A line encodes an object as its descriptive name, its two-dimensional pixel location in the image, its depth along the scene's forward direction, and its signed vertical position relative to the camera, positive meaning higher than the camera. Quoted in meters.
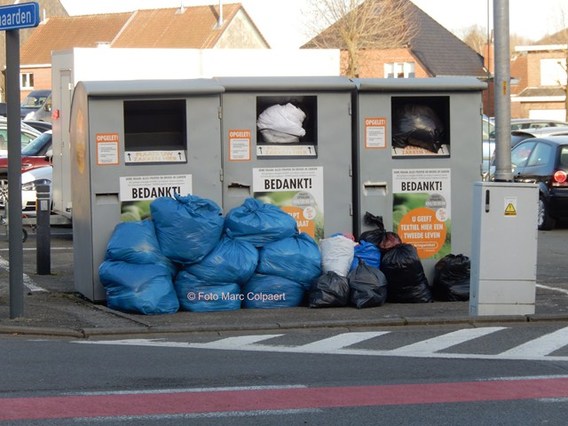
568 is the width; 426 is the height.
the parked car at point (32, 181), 20.69 -0.14
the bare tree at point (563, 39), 73.72 +8.49
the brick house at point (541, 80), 74.88 +5.86
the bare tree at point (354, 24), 57.53 +7.32
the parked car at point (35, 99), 51.71 +3.41
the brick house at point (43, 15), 79.42 +12.66
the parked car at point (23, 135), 23.98 +0.82
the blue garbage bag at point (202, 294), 11.39 -1.19
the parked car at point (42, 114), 42.69 +2.18
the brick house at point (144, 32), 73.44 +9.40
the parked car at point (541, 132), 27.42 +0.94
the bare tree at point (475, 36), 108.19 +12.67
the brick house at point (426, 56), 69.75 +7.12
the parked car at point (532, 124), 38.41 +1.50
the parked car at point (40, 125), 30.34 +1.25
